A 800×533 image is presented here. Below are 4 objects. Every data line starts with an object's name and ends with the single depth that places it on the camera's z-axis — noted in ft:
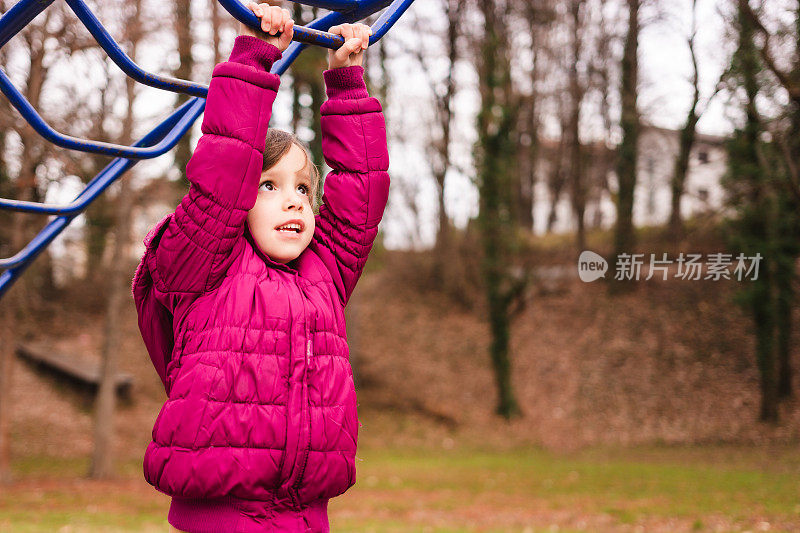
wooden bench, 54.03
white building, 49.83
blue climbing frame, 6.14
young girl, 5.57
